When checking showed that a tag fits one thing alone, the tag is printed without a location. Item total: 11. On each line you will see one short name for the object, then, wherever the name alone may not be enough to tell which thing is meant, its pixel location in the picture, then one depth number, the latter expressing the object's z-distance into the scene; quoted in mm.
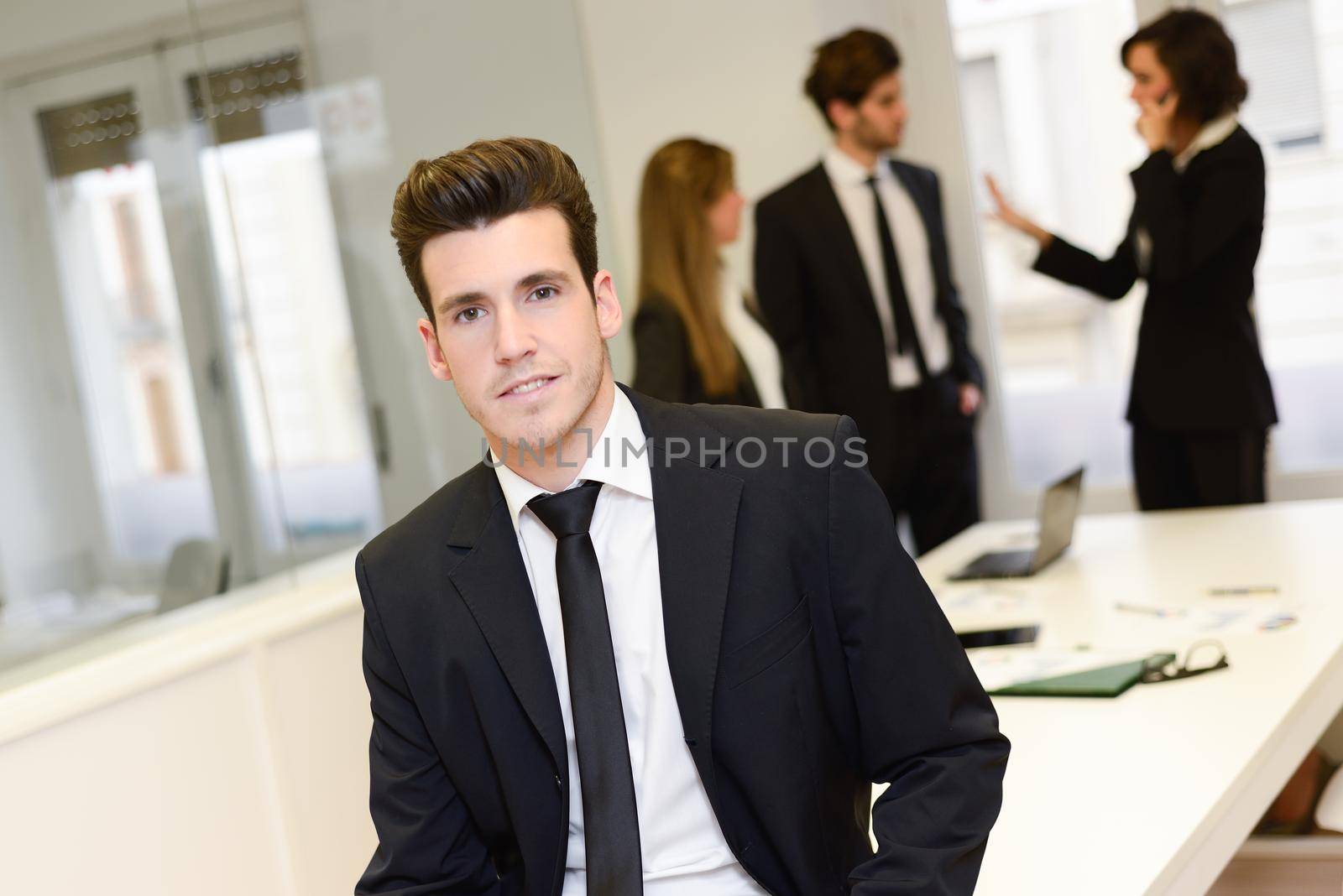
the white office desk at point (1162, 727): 1481
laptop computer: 2705
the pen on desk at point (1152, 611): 2285
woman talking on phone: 3438
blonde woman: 3527
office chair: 2383
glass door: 2361
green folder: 1940
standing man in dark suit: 4012
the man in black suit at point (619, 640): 1301
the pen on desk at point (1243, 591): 2338
